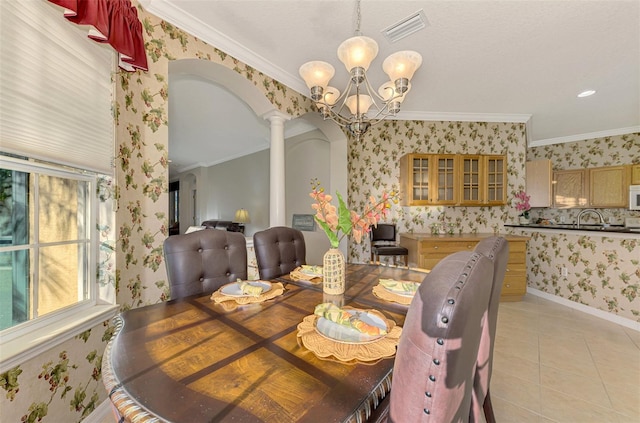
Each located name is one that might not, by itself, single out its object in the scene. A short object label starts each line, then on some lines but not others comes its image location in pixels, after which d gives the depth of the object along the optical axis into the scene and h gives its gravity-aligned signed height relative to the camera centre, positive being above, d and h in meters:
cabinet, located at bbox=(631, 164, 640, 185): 4.32 +0.63
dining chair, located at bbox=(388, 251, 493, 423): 0.44 -0.24
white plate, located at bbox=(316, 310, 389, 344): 0.82 -0.41
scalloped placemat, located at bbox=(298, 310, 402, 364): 0.72 -0.42
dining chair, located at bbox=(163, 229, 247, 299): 1.37 -0.28
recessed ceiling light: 3.06 +1.45
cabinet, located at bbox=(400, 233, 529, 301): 3.20 -0.53
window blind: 1.02 +0.58
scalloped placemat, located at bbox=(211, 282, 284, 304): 1.17 -0.41
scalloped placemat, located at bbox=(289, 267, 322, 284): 1.54 -0.41
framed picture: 4.46 -0.19
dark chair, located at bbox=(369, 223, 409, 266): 3.32 -0.48
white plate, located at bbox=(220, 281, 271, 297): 1.22 -0.39
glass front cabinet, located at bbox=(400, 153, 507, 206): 3.54 +0.46
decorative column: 2.83 +0.45
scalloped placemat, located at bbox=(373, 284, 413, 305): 1.19 -0.42
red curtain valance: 1.18 +0.95
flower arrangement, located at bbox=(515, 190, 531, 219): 3.73 +0.14
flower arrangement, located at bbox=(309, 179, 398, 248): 1.27 -0.03
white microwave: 4.21 +0.25
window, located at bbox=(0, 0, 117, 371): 1.05 +0.16
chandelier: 1.49 +0.90
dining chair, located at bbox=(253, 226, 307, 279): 1.81 -0.29
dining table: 0.53 -0.42
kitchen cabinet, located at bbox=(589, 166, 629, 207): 4.44 +0.44
